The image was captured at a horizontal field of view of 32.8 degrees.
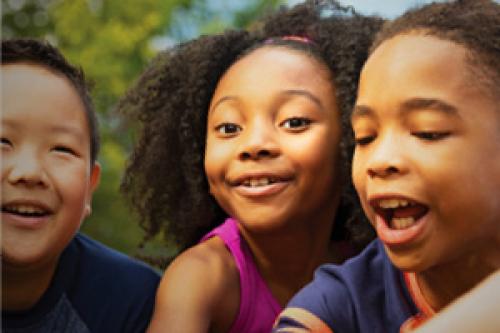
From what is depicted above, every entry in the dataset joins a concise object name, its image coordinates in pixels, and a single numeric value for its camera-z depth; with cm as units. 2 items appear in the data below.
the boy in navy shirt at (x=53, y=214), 203
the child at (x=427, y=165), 169
